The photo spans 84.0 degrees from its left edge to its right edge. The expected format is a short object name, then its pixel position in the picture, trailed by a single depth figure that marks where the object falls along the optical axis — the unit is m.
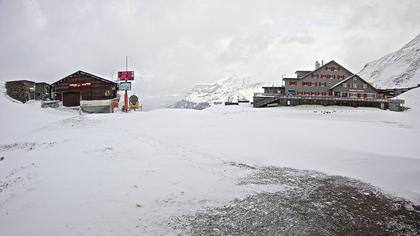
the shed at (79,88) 48.84
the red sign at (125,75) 41.09
